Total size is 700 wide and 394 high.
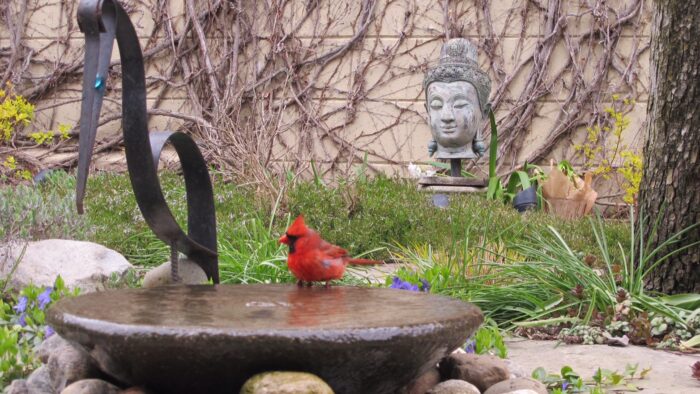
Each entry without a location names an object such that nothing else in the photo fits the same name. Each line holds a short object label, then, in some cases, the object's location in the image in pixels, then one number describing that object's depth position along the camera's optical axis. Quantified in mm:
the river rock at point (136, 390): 4163
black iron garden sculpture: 4395
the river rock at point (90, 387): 4152
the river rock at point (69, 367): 4520
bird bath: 3840
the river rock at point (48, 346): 5018
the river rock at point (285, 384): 3811
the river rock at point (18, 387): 4695
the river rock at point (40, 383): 4744
